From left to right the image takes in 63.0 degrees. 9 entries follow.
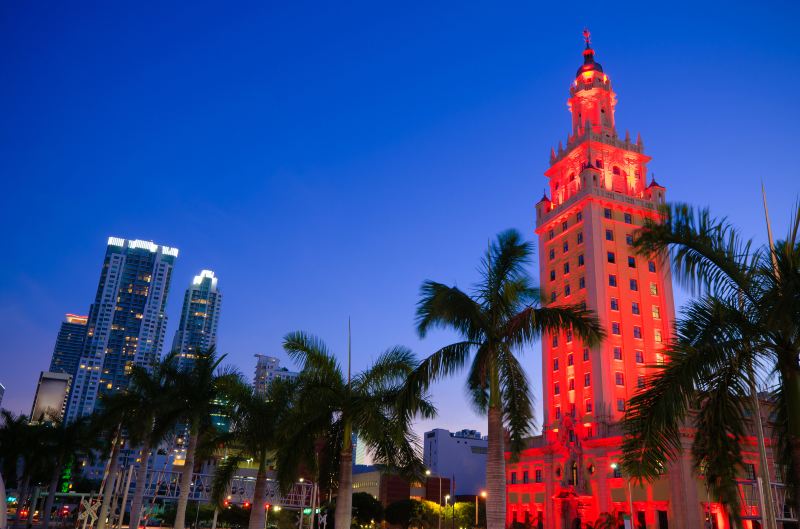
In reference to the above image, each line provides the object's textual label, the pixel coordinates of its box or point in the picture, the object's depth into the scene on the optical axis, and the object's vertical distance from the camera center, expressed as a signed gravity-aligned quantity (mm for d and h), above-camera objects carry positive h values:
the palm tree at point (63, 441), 65938 +4330
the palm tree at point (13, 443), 63469 +3705
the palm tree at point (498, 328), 18875 +5000
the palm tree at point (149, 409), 34594 +4213
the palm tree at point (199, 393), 33375 +4904
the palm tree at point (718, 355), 11734 +2923
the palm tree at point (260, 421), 31031 +3432
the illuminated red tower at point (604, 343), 74438 +22323
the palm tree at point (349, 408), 24125 +3327
